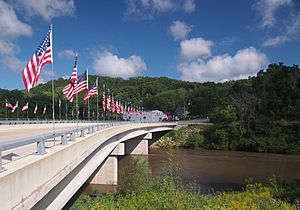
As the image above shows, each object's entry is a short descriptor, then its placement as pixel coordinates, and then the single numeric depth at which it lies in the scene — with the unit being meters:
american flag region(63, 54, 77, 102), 20.75
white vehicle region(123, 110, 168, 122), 89.55
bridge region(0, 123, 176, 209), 6.02
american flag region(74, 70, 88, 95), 22.73
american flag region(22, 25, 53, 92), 11.72
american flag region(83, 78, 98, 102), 31.27
